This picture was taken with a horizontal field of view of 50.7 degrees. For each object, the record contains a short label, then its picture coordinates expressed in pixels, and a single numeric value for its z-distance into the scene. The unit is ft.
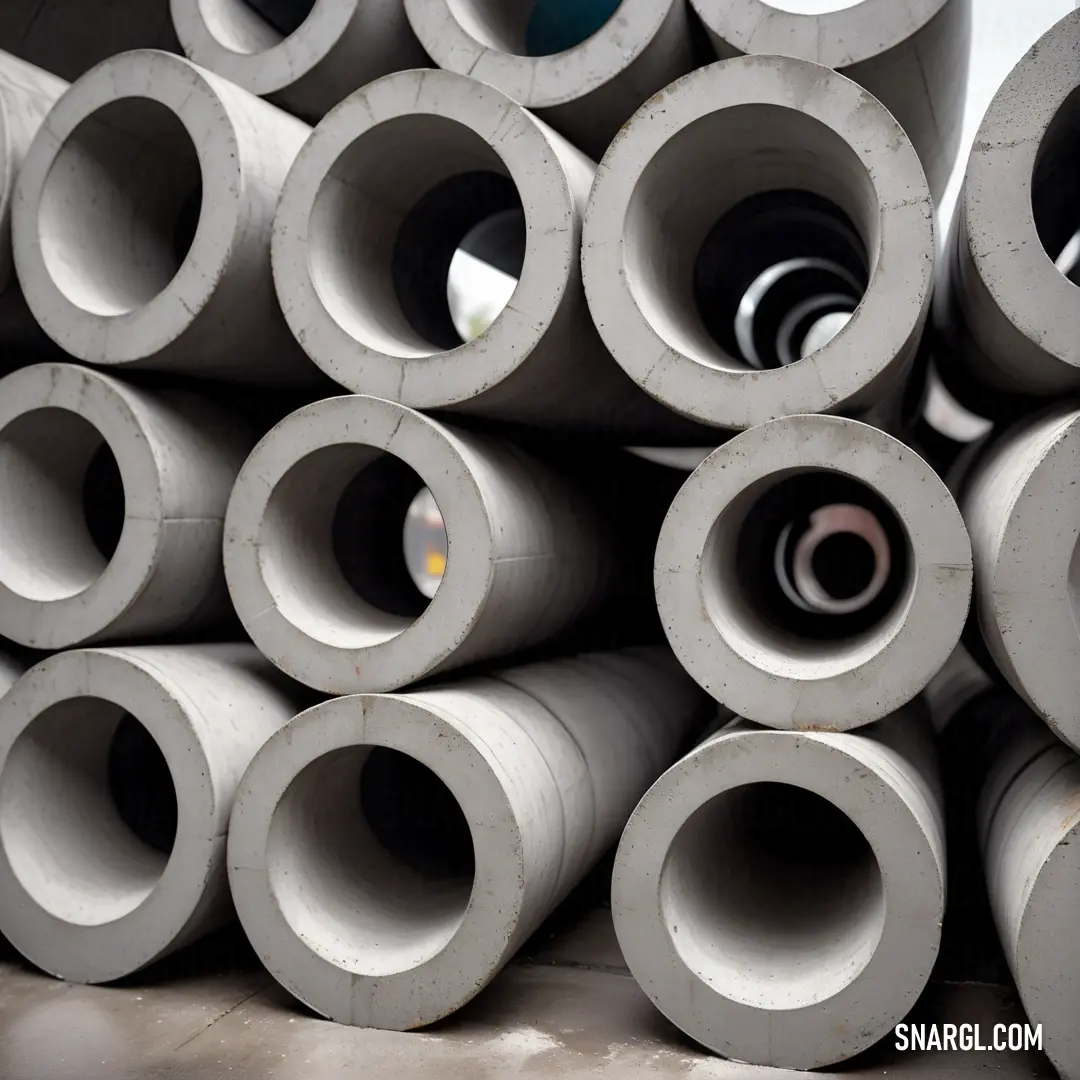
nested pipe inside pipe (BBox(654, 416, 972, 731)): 10.09
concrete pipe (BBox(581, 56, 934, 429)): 10.57
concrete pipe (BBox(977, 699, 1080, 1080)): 9.20
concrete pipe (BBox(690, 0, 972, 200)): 12.47
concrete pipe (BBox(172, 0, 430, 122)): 14.17
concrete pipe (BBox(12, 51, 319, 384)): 12.32
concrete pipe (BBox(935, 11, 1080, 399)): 10.22
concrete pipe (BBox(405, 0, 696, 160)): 13.10
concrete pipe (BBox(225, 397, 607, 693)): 11.40
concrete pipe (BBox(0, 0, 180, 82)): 18.76
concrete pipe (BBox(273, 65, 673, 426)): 11.57
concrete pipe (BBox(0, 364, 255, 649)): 12.57
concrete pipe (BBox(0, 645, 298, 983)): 11.72
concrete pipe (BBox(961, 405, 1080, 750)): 9.56
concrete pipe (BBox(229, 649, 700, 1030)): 10.70
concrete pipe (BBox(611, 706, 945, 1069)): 9.81
